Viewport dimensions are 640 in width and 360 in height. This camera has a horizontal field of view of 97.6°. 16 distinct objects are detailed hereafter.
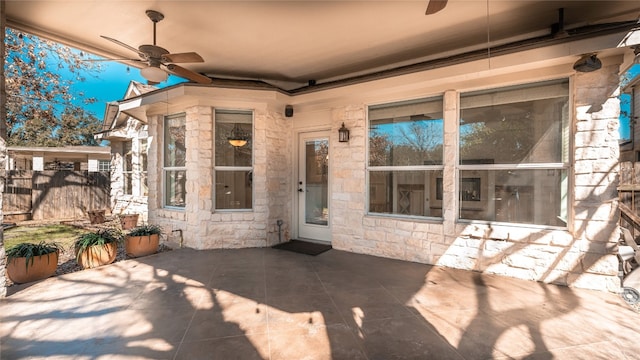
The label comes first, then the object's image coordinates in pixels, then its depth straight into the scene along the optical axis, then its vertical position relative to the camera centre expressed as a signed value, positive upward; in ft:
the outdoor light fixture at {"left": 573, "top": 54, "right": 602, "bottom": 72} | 9.67 +3.96
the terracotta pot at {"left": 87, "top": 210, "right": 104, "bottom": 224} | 25.18 -3.66
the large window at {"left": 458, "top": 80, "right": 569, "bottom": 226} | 11.35 +0.98
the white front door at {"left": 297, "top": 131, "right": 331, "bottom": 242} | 17.19 -0.64
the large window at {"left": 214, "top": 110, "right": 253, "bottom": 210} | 16.20 +0.98
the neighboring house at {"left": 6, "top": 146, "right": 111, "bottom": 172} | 39.93 +2.91
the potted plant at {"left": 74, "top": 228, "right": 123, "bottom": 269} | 12.63 -3.34
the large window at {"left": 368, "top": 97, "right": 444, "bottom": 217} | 13.64 +0.98
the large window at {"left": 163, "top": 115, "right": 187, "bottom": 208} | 17.01 +0.96
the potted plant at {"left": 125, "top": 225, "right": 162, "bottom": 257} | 14.56 -3.43
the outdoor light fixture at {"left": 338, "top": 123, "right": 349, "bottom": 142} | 15.44 +2.36
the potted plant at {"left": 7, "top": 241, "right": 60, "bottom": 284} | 10.70 -3.36
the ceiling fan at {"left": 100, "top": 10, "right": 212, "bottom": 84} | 10.59 +4.68
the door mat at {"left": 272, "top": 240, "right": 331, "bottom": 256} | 15.56 -4.10
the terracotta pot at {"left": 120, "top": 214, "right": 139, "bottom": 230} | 23.85 -3.79
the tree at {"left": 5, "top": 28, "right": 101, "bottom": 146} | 18.85 +7.04
